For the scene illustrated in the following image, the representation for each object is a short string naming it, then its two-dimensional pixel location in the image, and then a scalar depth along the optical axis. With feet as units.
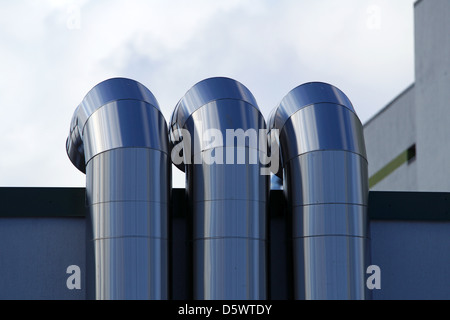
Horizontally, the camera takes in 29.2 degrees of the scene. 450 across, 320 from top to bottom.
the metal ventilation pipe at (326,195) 33.99
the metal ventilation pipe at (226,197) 33.14
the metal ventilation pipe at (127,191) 32.53
